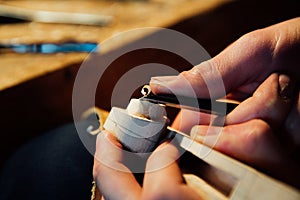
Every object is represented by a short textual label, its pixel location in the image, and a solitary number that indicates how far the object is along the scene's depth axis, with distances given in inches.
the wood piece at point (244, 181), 11.1
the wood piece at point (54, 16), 35.2
